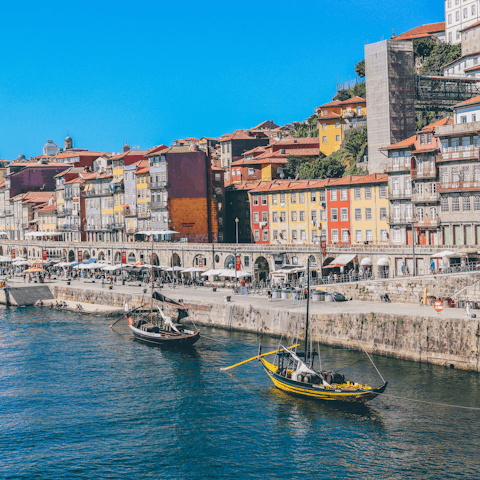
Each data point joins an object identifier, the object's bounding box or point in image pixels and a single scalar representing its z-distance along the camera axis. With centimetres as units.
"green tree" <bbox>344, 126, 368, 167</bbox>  11188
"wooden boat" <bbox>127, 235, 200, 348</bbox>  5738
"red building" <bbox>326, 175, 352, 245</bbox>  8644
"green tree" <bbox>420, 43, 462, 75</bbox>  12756
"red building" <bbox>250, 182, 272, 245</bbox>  9988
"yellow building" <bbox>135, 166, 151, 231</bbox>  11075
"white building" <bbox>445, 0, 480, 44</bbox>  13205
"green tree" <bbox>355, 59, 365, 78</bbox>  14311
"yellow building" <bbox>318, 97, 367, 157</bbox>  12331
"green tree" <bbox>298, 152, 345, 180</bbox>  11341
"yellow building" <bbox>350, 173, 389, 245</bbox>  8156
